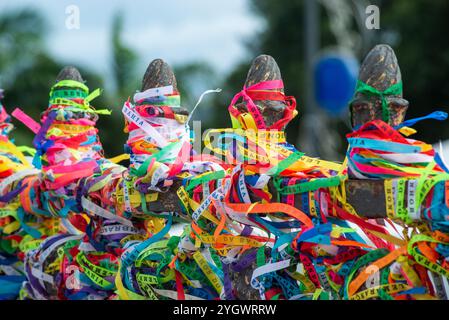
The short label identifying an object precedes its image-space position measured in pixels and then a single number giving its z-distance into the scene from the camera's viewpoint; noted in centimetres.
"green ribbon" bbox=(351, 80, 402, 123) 414
